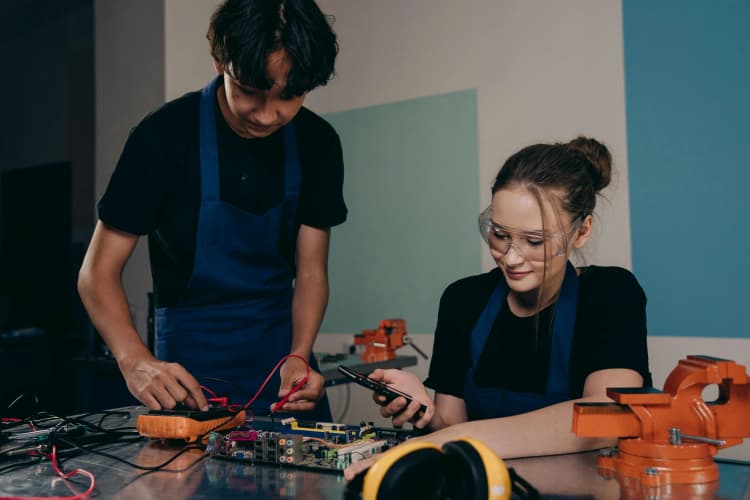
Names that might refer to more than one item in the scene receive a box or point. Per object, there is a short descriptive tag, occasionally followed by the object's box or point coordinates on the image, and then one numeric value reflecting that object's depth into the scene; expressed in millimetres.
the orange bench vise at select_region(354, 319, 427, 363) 2986
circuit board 1092
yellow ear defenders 811
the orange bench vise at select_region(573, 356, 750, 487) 971
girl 1479
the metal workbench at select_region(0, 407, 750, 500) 943
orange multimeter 1255
